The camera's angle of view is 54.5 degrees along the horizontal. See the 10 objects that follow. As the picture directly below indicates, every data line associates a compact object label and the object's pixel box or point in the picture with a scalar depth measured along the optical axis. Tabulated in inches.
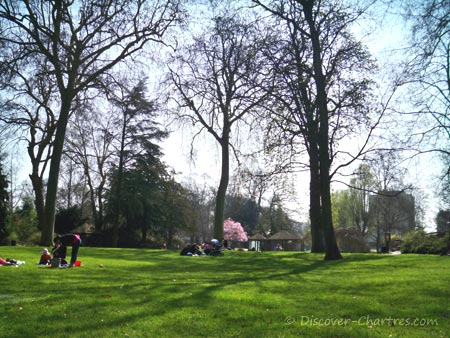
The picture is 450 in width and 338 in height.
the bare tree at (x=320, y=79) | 808.9
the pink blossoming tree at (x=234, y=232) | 2903.5
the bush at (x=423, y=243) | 1156.1
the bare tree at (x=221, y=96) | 1181.3
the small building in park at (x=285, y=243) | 2068.2
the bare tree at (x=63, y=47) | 928.9
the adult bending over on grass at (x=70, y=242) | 568.1
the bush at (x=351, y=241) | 1925.4
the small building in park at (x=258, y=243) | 2210.9
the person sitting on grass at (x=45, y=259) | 580.7
